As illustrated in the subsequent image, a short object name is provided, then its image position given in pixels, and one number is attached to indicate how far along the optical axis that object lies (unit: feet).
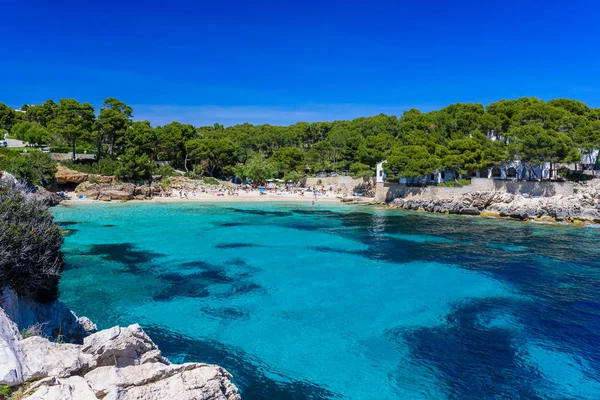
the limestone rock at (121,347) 24.52
